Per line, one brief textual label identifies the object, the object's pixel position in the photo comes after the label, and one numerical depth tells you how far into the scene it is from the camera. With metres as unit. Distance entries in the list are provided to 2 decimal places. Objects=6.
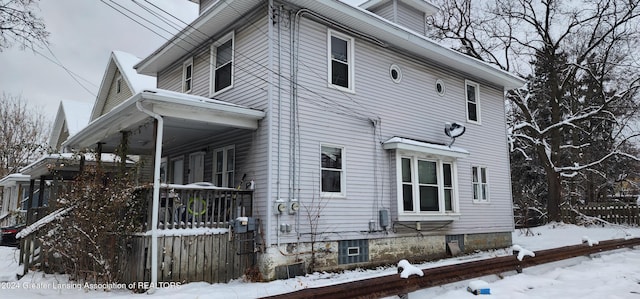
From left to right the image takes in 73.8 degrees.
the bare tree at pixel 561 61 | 21.03
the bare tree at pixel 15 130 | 28.33
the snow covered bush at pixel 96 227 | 7.62
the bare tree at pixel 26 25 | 8.41
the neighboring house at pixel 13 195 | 19.80
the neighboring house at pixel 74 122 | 10.63
